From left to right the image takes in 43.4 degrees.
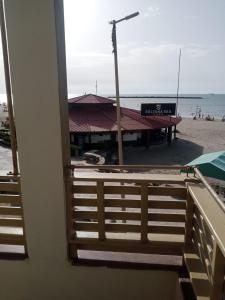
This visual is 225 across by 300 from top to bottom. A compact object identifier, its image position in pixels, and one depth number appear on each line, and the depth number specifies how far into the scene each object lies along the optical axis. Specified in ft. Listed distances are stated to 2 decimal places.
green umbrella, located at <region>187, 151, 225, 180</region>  25.98
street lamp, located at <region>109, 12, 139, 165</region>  24.63
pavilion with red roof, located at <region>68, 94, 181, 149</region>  68.80
